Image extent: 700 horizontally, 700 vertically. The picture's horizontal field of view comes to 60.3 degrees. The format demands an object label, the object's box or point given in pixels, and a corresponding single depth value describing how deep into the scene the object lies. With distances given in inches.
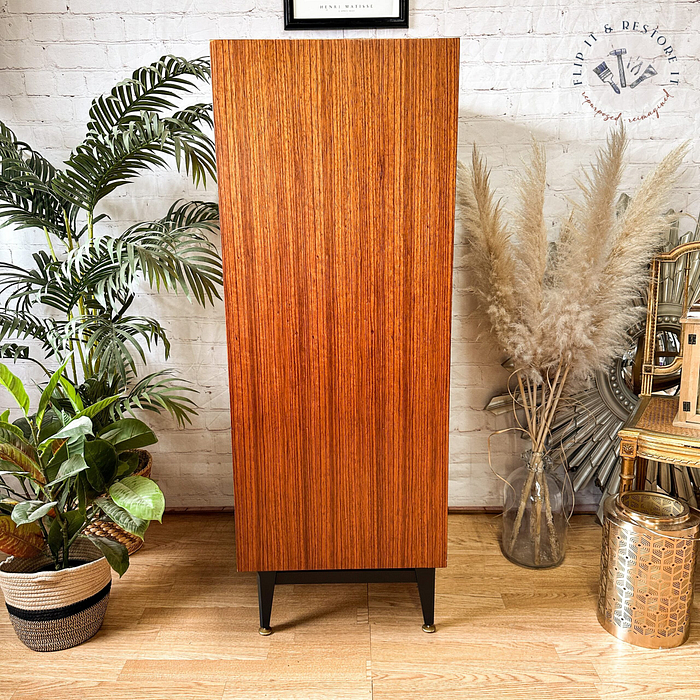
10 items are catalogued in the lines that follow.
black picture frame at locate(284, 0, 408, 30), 74.5
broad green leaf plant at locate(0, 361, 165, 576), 57.7
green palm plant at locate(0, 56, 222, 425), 62.7
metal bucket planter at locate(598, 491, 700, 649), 59.8
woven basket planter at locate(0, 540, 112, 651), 59.8
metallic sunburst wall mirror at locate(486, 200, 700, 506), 77.9
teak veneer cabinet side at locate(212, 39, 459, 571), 51.6
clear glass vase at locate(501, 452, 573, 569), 76.1
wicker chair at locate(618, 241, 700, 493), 62.2
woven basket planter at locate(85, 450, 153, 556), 76.0
